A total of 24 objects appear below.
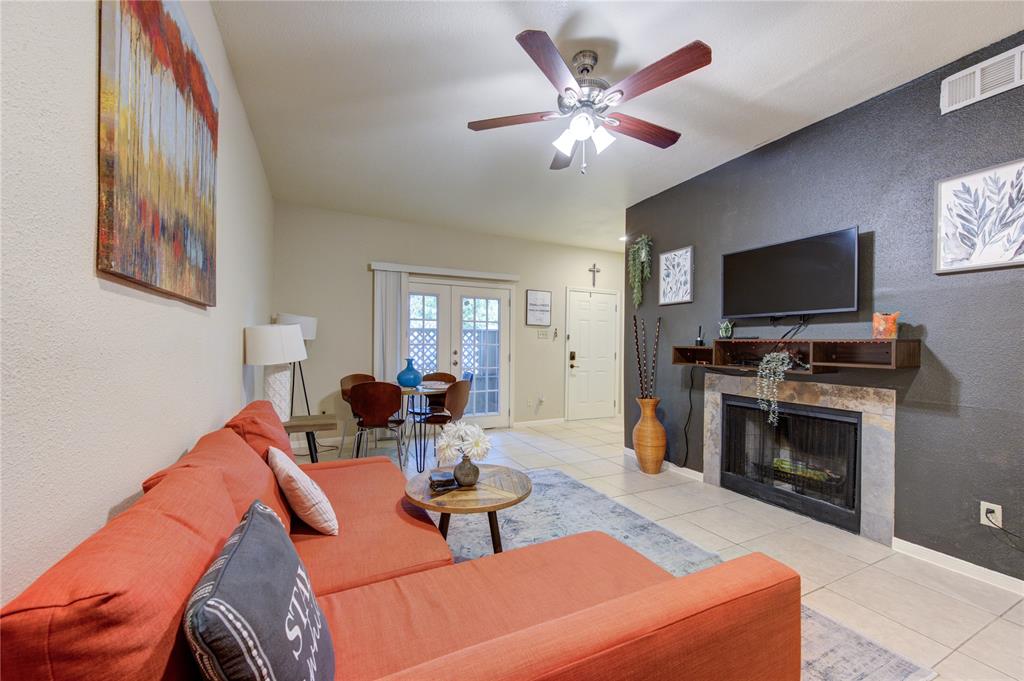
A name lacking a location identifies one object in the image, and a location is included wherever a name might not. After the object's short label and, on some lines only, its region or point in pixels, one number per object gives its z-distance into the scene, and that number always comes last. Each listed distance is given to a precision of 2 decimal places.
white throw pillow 1.68
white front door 6.54
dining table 4.15
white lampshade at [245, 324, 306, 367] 2.80
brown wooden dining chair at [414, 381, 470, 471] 4.26
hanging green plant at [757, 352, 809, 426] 2.88
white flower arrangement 2.04
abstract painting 1.01
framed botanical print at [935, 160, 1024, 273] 2.08
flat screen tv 2.69
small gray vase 2.08
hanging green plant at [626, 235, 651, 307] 4.32
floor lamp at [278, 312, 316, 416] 4.19
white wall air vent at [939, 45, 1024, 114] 2.06
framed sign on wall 6.20
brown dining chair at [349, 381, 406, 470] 3.76
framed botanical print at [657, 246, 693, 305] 3.88
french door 5.48
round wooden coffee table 1.84
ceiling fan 1.79
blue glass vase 4.36
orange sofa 0.57
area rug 1.59
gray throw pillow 0.64
